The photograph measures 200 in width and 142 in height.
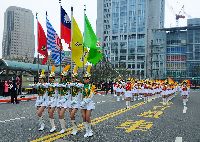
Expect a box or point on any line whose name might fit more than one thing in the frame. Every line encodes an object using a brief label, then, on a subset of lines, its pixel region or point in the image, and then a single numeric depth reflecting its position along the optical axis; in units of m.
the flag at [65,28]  14.22
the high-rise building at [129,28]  149.50
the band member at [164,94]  29.11
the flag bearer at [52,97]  11.98
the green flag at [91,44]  13.16
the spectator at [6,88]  33.31
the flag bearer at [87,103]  11.33
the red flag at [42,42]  17.98
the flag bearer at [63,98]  11.70
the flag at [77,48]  12.88
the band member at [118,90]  33.59
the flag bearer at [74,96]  11.43
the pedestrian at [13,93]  26.64
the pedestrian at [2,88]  34.04
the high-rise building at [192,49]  130.00
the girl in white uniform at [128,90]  25.41
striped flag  15.66
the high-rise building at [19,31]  113.19
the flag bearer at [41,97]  12.30
